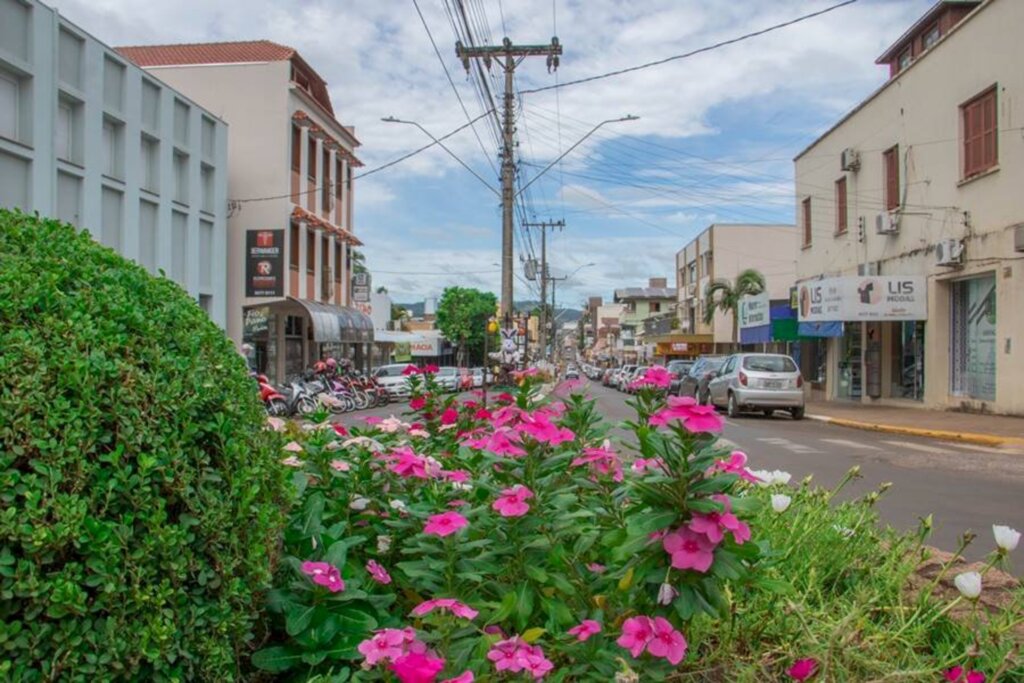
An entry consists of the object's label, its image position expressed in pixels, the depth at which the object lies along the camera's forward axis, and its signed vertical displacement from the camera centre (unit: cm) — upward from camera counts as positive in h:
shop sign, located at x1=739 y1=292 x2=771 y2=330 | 3291 +128
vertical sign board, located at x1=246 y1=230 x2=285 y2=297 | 2797 +244
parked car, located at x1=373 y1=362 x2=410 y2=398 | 3060 -160
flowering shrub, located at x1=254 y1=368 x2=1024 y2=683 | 218 -68
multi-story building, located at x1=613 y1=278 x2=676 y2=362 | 10138 +398
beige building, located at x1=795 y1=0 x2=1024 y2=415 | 1809 +311
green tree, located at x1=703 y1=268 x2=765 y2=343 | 4194 +259
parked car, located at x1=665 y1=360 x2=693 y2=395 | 2844 -106
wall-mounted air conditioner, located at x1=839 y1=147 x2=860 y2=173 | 2597 +572
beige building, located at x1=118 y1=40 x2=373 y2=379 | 2884 +553
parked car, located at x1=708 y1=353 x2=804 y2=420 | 1998 -102
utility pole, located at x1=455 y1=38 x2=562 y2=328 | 2245 +540
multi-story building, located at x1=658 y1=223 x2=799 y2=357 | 5350 +532
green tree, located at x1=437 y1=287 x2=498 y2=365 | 8462 +231
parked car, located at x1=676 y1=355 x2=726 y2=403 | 2334 -106
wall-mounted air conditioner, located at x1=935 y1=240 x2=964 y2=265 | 1956 +217
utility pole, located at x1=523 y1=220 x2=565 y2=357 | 5691 +487
